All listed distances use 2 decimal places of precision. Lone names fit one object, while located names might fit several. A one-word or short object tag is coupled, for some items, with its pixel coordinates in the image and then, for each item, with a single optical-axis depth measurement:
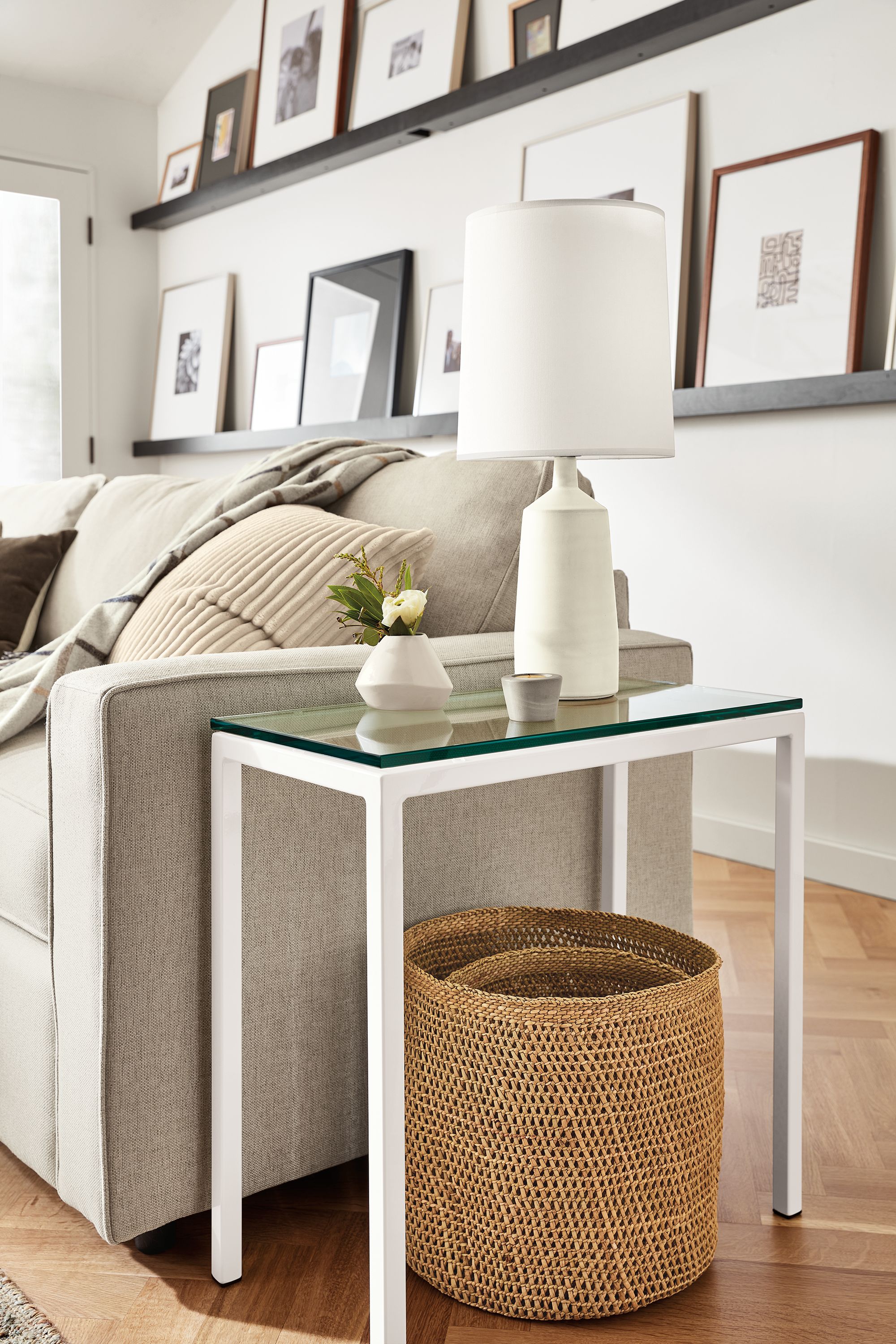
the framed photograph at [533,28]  3.39
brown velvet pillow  2.63
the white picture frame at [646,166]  2.99
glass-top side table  1.06
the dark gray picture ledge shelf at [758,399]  2.57
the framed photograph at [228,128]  4.54
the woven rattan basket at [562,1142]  1.18
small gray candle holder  1.24
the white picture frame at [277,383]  4.37
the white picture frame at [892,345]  2.56
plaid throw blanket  1.77
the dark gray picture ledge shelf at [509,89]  2.85
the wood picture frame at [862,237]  2.60
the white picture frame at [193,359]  4.73
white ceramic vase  1.27
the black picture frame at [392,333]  3.87
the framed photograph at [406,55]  3.67
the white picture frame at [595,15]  3.12
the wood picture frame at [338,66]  4.09
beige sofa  1.21
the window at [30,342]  4.90
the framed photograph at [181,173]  4.86
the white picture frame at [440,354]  3.69
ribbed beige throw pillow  1.62
